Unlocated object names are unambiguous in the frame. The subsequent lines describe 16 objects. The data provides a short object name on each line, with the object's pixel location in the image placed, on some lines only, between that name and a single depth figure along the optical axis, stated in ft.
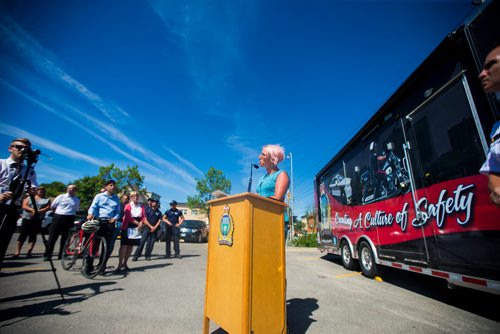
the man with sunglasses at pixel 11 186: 8.51
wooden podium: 5.32
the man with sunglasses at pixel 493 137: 4.22
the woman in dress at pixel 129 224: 16.03
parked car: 51.47
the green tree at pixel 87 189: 133.90
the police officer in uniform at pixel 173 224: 25.21
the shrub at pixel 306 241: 59.26
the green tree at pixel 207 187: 132.57
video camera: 9.57
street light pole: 85.31
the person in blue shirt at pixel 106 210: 15.01
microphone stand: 7.62
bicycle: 13.92
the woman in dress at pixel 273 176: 7.00
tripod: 8.87
